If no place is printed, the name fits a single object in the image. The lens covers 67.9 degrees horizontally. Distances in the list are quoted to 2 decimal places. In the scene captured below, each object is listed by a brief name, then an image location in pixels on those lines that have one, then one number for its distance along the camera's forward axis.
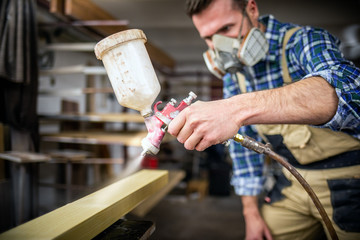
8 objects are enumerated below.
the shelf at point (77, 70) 3.01
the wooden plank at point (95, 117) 3.15
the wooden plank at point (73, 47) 3.04
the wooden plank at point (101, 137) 3.03
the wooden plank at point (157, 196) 2.66
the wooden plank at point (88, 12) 3.08
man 0.81
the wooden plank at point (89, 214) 0.69
